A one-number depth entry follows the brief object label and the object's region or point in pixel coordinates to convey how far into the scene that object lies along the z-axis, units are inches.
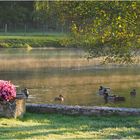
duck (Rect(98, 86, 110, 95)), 1017.7
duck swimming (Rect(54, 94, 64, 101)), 938.7
